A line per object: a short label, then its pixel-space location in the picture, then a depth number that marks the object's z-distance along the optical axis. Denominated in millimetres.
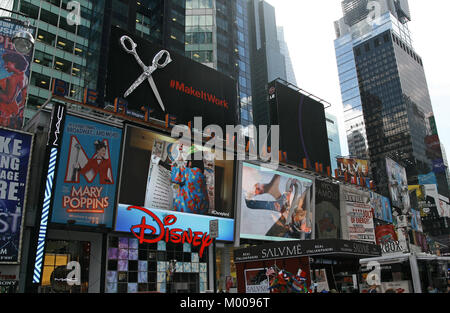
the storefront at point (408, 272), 19344
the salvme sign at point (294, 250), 18219
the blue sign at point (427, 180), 115638
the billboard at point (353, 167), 50469
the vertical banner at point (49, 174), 20438
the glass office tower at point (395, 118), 177500
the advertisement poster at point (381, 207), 54125
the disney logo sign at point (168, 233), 27562
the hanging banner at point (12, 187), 21594
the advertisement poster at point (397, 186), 55906
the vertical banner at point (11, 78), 25141
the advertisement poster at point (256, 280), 18016
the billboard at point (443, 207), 83962
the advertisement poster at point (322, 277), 20800
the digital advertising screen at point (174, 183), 27672
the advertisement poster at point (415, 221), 59953
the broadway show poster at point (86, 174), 24281
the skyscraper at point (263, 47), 174025
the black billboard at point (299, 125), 43031
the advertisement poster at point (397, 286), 19162
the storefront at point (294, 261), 18016
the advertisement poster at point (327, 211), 42156
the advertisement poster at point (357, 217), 45625
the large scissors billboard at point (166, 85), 31062
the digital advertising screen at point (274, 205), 35062
